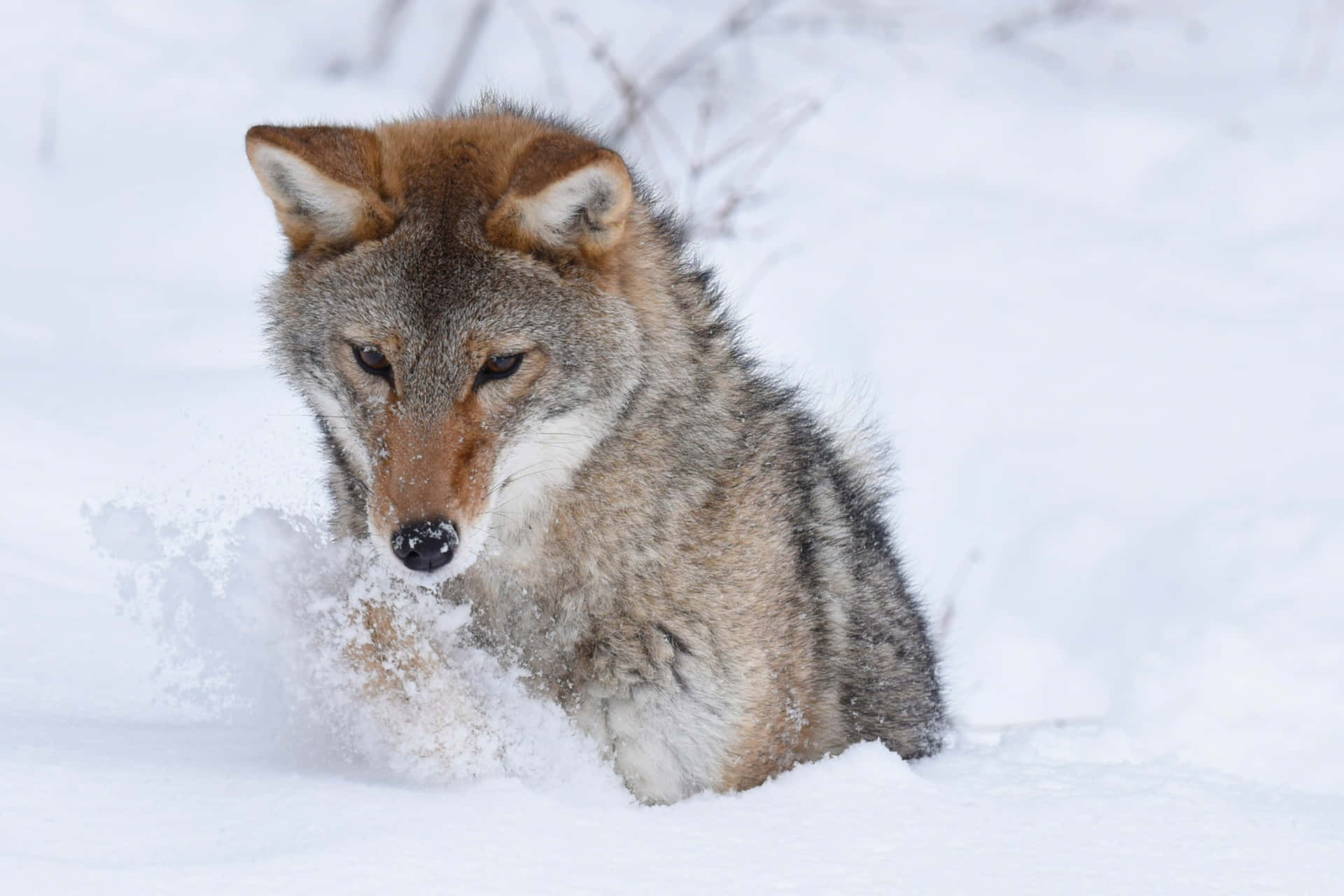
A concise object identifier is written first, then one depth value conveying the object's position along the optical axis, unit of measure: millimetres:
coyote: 6480
